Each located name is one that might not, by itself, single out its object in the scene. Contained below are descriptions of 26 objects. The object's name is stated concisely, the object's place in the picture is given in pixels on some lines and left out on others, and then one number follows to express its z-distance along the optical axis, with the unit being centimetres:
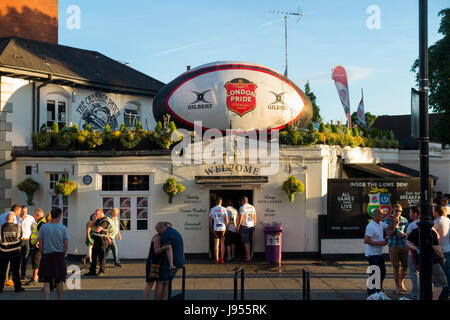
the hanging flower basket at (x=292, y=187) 1519
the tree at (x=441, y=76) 2992
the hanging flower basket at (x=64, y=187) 1520
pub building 1546
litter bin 1445
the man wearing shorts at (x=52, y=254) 948
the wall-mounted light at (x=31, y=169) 1655
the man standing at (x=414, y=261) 1014
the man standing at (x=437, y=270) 934
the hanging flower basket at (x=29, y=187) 1611
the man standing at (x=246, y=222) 1475
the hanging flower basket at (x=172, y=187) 1512
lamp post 892
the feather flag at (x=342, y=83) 1823
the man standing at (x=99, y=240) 1314
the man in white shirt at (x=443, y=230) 998
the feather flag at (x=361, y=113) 2009
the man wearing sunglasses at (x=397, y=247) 1095
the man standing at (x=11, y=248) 1104
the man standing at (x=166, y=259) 905
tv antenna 2469
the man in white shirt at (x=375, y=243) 1032
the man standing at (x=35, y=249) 1212
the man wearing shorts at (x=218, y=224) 1452
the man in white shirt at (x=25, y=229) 1210
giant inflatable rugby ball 1602
